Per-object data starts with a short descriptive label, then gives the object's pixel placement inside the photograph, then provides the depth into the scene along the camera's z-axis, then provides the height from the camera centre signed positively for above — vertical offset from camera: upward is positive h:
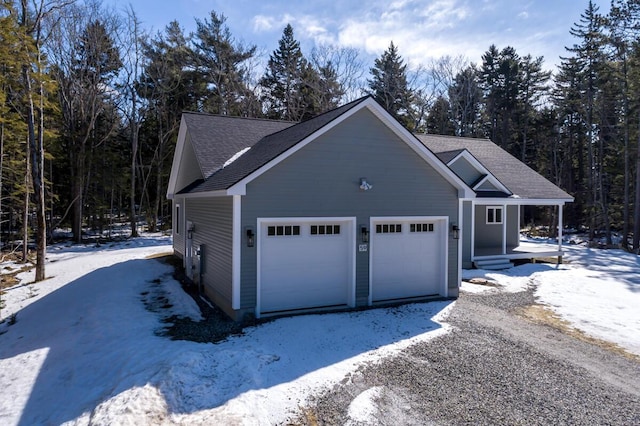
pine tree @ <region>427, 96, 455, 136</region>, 36.66 +8.35
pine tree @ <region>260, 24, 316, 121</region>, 33.72 +11.28
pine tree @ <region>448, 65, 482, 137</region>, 35.88 +9.75
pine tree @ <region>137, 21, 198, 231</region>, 28.17 +8.34
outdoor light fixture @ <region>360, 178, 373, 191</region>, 9.18 +0.46
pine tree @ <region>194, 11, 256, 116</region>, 31.45 +11.49
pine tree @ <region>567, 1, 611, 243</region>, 27.48 +10.06
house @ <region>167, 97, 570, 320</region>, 8.38 -0.35
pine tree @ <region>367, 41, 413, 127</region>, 35.09 +11.02
